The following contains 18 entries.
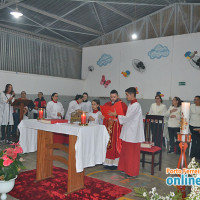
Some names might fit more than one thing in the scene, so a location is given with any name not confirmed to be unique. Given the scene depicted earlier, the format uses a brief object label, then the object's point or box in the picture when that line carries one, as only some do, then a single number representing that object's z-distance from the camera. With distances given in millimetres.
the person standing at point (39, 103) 8665
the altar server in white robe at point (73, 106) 7727
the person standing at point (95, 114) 5503
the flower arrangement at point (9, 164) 2655
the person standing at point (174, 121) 6875
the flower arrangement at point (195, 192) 1541
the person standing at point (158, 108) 7547
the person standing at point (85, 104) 8678
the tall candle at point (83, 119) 3727
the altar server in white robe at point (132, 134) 4586
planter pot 2697
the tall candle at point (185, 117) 2322
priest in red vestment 5074
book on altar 3989
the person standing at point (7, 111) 7400
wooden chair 4898
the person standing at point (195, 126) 6453
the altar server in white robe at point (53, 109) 7297
